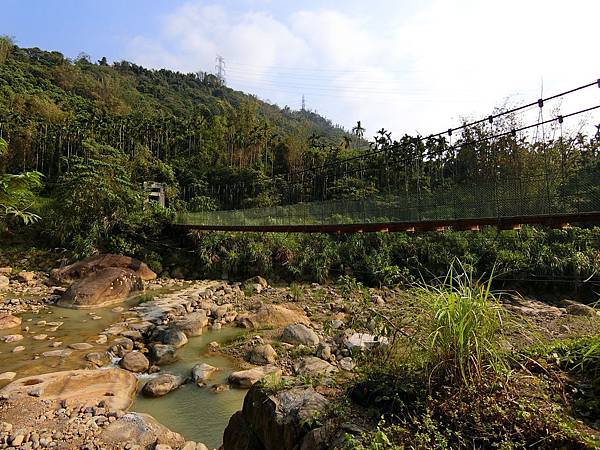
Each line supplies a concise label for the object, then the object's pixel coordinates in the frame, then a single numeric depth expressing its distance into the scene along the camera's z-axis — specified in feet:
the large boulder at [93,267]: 30.27
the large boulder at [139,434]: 9.43
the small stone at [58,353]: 15.60
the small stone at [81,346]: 16.51
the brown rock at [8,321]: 19.10
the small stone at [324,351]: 14.88
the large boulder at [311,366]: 13.23
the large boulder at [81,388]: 11.24
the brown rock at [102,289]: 24.59
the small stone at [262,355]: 15.21
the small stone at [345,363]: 13.74
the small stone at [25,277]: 30.76
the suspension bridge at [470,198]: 14.16
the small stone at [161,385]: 12.48
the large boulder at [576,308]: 21.90
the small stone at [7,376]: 13.03
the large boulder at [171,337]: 17.31
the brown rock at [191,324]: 19.06
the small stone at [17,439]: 9.13
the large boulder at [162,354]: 15.43
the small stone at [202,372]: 13.71
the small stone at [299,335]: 16.88
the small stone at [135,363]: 14.49
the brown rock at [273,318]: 19.92
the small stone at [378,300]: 21.03
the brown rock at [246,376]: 13.23
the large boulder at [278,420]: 5.38
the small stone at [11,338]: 17.29
